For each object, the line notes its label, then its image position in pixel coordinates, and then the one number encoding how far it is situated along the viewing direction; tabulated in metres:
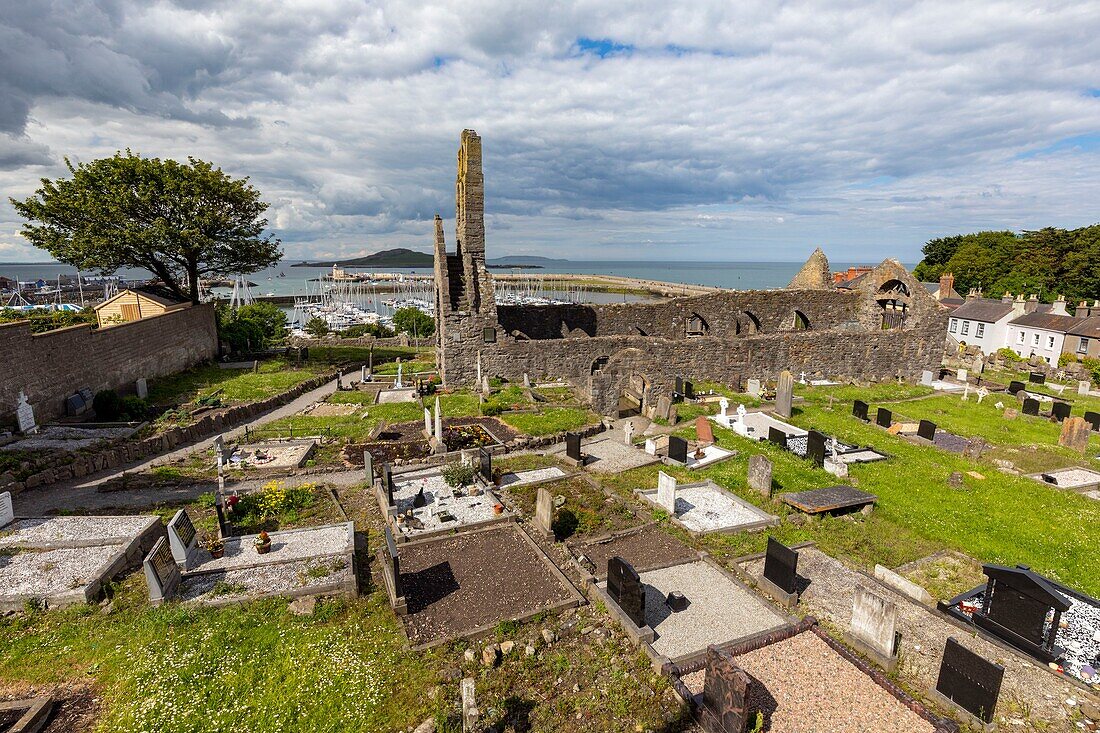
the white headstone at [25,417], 16.42
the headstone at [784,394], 20.85
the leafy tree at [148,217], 25.47
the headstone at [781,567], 9.19
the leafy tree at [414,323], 48.50
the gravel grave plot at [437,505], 11.76
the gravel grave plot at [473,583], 8.51
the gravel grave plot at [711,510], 12.05
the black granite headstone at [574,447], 15.59
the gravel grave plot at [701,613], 8.13
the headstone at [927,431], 18.23
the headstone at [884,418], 19.83
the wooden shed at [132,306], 27.52
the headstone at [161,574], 8.54
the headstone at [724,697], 6.13
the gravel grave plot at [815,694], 6.49
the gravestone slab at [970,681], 6.48
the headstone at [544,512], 11.27
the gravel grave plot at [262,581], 9.00
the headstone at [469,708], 6.07
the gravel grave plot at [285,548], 10.01
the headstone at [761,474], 13.49
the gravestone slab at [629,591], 8.30
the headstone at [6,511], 10.74
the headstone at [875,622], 7.56
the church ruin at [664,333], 23.38
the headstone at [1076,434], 17.33
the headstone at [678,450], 15.69
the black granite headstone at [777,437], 17.23
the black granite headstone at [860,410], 20.77
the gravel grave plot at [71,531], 10.29
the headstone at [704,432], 17.84
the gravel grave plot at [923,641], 6.98
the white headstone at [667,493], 12.48
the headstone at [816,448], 15.40
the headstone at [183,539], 9.57
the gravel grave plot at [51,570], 8.80
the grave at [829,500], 12.35
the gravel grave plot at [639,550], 10.48
